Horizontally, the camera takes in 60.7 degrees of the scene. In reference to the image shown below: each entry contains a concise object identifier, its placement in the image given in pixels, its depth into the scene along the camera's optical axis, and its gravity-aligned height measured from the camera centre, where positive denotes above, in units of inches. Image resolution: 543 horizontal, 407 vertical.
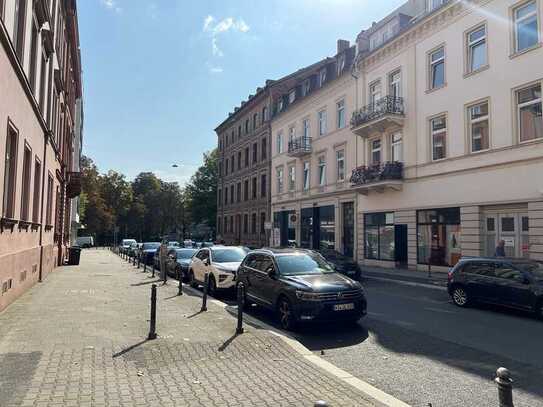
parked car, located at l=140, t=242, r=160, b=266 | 1173.7 -49.8
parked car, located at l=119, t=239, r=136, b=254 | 1620.3 -67.6
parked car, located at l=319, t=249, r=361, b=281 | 745.0 -51.2
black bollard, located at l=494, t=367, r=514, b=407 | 113.5 -38.1
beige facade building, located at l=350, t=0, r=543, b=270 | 714.8 +187.5
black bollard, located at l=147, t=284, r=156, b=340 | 297.4 -59.3
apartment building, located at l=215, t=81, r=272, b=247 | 1745.8 +252.2
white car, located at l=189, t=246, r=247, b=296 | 548.1 -43.0
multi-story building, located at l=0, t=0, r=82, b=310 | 380.5 +106.3
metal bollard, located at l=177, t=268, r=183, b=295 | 525.9 -67.8
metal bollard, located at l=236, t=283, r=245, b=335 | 319.9 -58.7
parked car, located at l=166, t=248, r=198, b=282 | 748.0 -49.8
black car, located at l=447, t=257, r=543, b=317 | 423.8 -46.7
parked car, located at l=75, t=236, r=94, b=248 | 2659.7 -63.6
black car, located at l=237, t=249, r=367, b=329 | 349.7 -44.8
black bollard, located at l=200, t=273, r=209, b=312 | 412.7 -63.4
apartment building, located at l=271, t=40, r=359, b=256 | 1183.6 +213.2
